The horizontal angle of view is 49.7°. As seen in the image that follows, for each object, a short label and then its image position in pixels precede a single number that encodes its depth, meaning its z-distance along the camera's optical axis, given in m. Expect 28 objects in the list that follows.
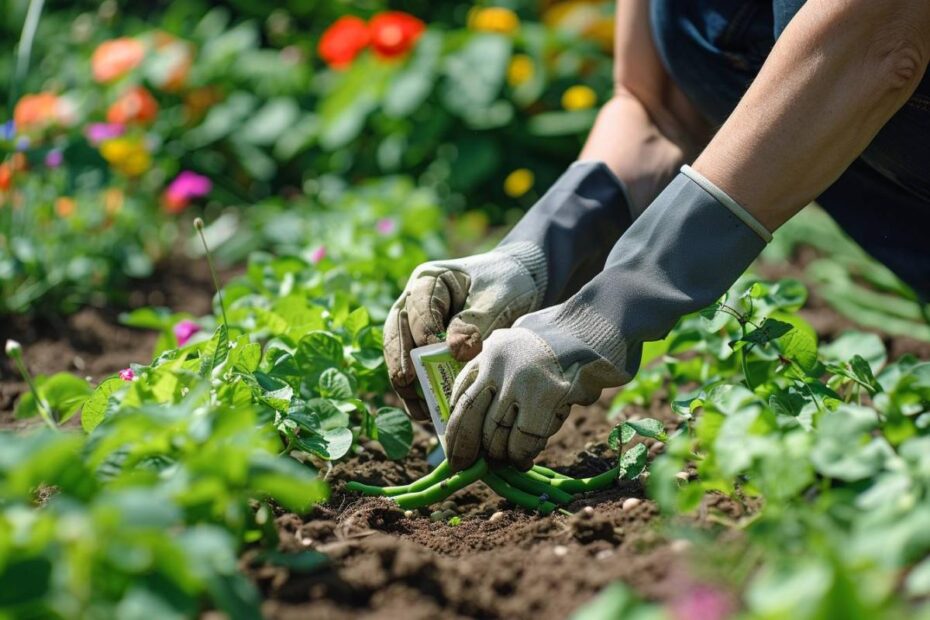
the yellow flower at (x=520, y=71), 3.88
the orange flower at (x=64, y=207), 3.20
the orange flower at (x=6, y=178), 2.74
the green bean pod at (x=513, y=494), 1.66
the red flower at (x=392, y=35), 3.82
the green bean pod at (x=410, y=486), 1.70
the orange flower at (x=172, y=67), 4.09
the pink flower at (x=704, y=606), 0.96
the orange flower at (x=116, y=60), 3.91
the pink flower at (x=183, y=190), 3.45
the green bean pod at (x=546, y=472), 1.73
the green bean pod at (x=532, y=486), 1.67
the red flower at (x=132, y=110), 3.68
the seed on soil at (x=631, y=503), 1.50
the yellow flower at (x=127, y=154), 3.44
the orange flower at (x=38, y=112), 3.29
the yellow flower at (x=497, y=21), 3.97
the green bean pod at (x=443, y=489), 1.66
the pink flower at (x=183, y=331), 2.06
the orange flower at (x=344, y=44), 3.91
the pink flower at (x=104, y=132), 3.39
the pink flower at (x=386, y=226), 2.80
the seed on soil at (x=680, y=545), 1.24
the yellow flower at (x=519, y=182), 3.81
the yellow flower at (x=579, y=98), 3.79
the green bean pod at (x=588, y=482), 1.68
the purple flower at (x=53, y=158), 2.94
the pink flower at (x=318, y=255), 2.48
